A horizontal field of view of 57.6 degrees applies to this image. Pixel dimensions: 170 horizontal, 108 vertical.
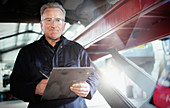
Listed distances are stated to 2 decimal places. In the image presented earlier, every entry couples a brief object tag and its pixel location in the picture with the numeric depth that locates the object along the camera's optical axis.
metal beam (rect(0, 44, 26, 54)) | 8.56
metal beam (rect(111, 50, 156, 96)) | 2.79
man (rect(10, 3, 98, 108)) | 1.24
